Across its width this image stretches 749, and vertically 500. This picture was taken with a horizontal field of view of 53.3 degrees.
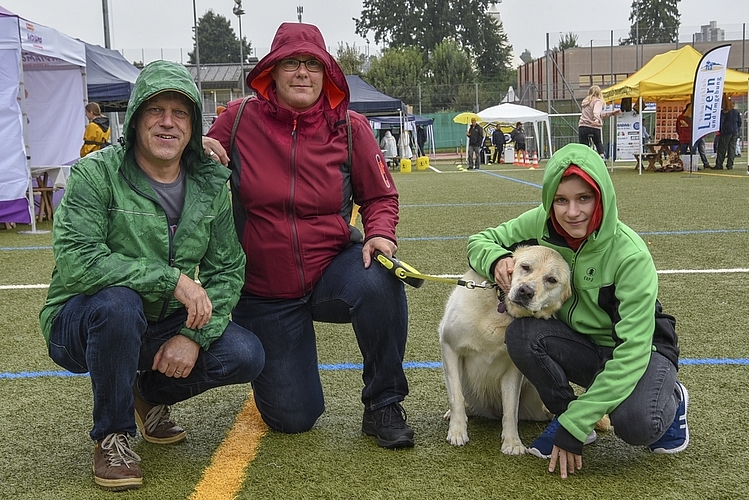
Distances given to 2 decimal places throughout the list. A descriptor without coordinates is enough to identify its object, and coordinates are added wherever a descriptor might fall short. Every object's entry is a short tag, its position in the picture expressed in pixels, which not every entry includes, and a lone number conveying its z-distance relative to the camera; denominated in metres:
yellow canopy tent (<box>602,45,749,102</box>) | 17.47
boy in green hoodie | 2.53
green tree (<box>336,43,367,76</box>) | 56.31
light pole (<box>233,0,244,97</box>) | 42.75
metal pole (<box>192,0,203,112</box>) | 33.14
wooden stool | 10.55
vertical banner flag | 15.74
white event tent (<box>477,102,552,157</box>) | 27.96
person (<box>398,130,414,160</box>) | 27.36
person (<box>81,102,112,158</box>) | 11.82
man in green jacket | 2.50
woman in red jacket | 2.95
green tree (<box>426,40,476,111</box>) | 61.56
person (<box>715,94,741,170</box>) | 18.03
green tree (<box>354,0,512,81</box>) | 71.94
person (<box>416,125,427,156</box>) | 34.19
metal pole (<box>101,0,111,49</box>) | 22.92
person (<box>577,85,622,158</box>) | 17.89
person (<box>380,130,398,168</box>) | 27.44
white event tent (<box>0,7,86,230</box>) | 8.83
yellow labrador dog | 2.72
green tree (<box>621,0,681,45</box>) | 74.19
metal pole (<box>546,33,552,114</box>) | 31.13
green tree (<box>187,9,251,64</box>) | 90.88
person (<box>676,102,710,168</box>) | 19.05
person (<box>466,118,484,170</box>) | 24.73
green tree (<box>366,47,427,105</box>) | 57.44
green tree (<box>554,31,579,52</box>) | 38.07
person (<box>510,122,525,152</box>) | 28.06
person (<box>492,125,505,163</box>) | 30.05
